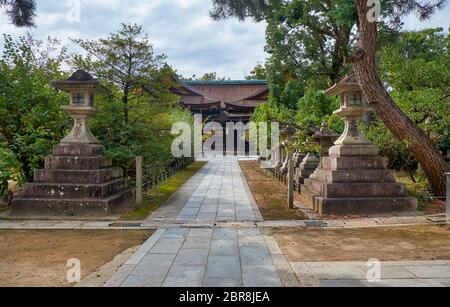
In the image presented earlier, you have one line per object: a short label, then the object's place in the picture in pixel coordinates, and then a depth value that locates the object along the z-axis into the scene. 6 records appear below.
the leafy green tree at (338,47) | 9.47
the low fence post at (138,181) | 9.88
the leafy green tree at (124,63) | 11.36
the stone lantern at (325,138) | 13.36
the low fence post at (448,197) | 7.83
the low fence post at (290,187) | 9.71
